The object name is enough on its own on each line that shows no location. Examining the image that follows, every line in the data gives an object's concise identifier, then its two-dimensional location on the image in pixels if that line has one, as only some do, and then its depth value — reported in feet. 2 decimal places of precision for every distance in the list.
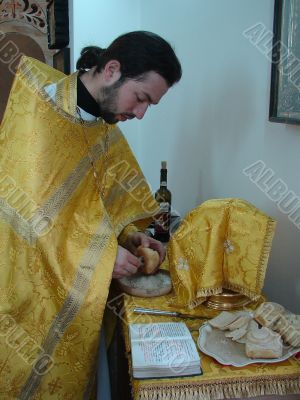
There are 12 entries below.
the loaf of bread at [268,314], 2.93
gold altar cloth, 2.52
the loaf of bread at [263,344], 2.71
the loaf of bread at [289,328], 2.82
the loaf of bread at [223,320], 3.03
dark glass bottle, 5.41
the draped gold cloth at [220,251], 3.33
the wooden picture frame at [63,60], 8.77
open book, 2.57
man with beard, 3.43
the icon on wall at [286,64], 3.40
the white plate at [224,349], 2.70
